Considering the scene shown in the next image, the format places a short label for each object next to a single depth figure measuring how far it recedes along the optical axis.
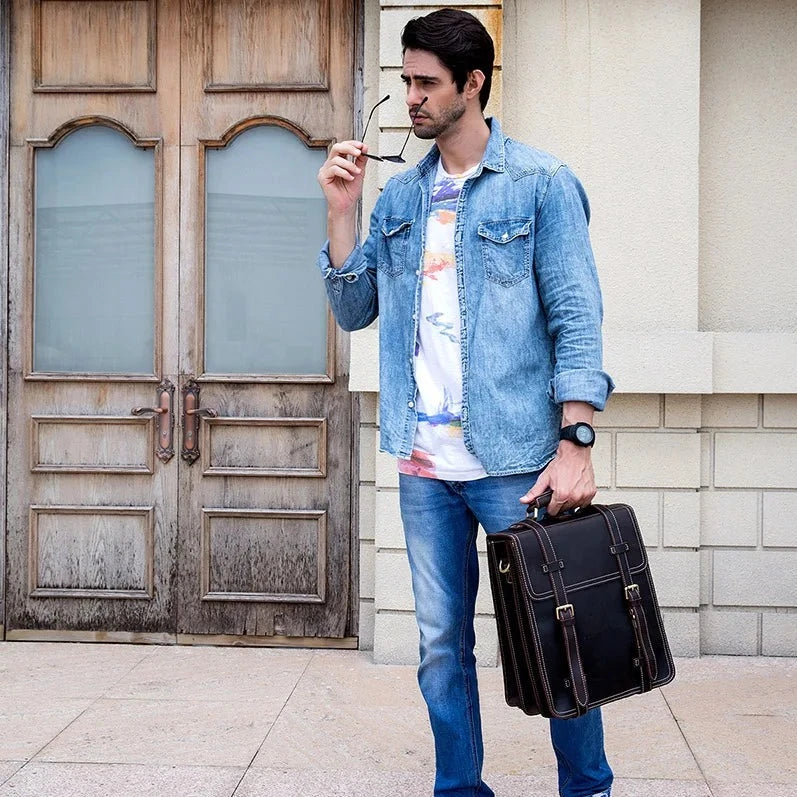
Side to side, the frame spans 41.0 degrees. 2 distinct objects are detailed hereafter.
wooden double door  4.91
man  2.52
